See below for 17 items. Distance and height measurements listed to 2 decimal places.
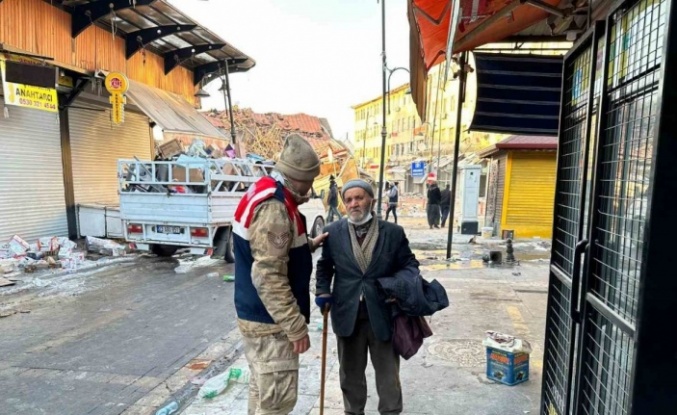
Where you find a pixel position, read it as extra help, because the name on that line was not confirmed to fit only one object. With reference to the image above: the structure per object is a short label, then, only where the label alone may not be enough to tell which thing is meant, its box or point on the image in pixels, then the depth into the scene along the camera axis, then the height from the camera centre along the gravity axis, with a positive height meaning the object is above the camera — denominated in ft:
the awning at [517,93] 16.78 +3.39
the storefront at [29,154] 28.45 +1.26
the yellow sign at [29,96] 27.40 +4.99
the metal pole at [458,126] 19.21 +3.04
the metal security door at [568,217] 7.22 -0.72
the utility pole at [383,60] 31.69 +8.46
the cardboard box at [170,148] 42.11 +2.46
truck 28.12 -2.01
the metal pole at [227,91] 49.34 +9.65
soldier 7.68 -1.89
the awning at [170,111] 35.55 +5.66
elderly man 9.20 -2.55
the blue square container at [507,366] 11.63 -5.15
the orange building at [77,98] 29.94 +5.88
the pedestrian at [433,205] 54.95 -3.60
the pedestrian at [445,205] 58.87 -3.91
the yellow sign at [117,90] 34.22 +6.49
